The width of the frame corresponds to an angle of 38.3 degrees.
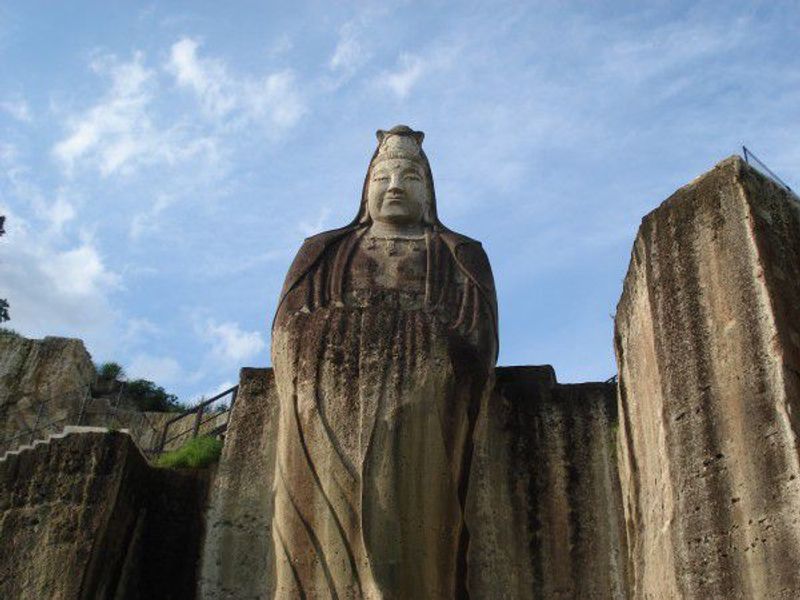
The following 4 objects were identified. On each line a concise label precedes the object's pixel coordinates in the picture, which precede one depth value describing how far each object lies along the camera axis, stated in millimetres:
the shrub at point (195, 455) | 8703
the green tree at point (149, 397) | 37781
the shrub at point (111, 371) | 39062
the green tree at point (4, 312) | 34875
